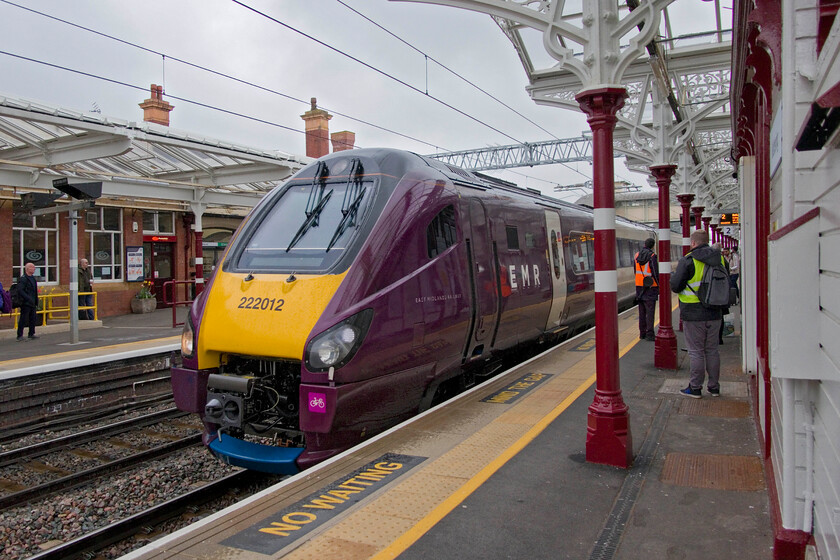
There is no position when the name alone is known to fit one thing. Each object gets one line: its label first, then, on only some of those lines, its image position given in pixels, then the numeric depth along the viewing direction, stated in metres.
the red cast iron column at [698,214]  18.94
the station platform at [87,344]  9.98
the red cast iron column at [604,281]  4.86
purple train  5.12
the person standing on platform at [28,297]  13.61
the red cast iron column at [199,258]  17.97
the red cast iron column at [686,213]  11.65
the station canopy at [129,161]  12.33
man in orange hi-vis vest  10.96
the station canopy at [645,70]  5.04
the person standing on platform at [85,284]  17.23
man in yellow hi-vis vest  6.78
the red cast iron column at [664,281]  8.52
